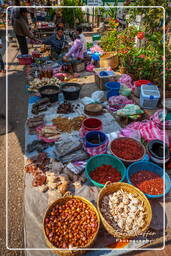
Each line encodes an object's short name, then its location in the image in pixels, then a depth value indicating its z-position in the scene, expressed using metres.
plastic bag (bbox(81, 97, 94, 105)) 5.40
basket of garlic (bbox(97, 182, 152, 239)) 2.32
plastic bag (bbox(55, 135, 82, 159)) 3.59
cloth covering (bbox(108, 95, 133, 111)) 5.03
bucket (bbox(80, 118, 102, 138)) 4.01
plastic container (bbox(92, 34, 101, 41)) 10.23
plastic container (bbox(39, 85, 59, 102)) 5.26
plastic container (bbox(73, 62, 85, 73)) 7.33
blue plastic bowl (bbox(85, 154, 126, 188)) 3.12
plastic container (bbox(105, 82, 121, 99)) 5.31
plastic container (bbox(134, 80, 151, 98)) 5.40
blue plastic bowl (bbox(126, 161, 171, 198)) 3.05
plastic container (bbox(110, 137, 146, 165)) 3.22
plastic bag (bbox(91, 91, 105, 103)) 5.45
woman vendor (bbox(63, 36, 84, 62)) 7.00
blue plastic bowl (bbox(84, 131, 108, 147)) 3.67
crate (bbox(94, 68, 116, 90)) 5.84
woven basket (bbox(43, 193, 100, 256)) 2.14
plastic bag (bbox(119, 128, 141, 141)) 3.95
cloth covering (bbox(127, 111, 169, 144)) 3.94
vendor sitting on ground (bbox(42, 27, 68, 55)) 8.26
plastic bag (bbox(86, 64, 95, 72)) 7.49
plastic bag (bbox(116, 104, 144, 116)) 4.46
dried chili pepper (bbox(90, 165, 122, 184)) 3.00
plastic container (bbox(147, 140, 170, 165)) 3.29
